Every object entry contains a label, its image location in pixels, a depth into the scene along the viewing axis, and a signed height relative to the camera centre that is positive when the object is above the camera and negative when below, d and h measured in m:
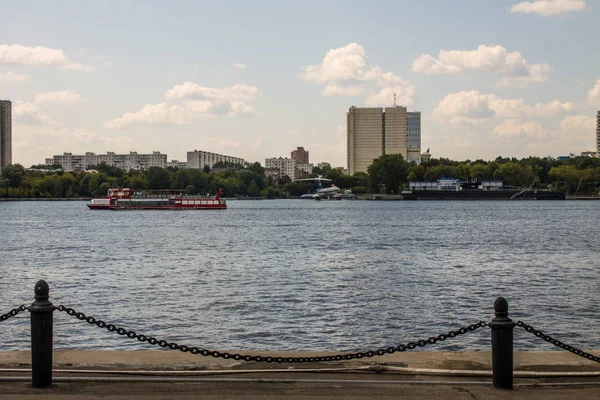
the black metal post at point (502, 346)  8.85 -1.81
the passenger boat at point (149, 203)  159.12 -2.75
